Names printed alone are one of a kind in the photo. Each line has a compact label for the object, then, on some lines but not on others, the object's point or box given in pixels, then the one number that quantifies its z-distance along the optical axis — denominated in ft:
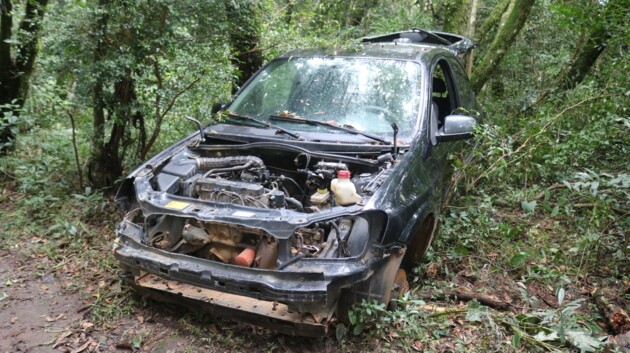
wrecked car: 8.92
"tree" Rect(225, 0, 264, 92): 16.72
